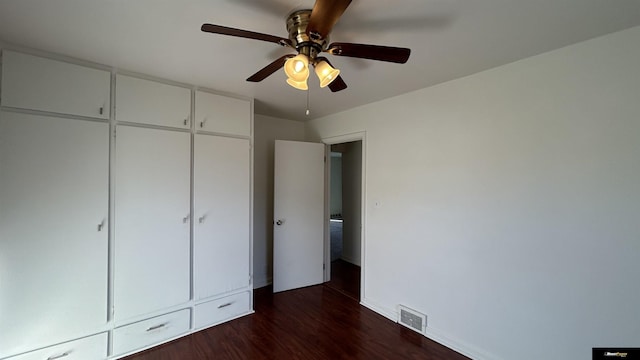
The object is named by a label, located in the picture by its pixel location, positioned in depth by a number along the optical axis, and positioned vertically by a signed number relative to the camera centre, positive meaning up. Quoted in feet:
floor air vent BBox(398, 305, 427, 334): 8.32 -4.42
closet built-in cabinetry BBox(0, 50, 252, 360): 6.06 -0.79
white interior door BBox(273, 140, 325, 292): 11.68 -1.51
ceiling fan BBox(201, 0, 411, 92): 4.11 +2.26
